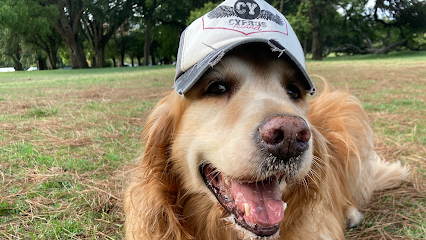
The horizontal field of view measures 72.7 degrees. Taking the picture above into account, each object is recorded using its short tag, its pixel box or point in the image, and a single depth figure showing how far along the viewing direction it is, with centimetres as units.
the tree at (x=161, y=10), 3247
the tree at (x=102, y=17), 2952
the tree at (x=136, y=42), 4829
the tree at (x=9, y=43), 3338
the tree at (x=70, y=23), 3172
